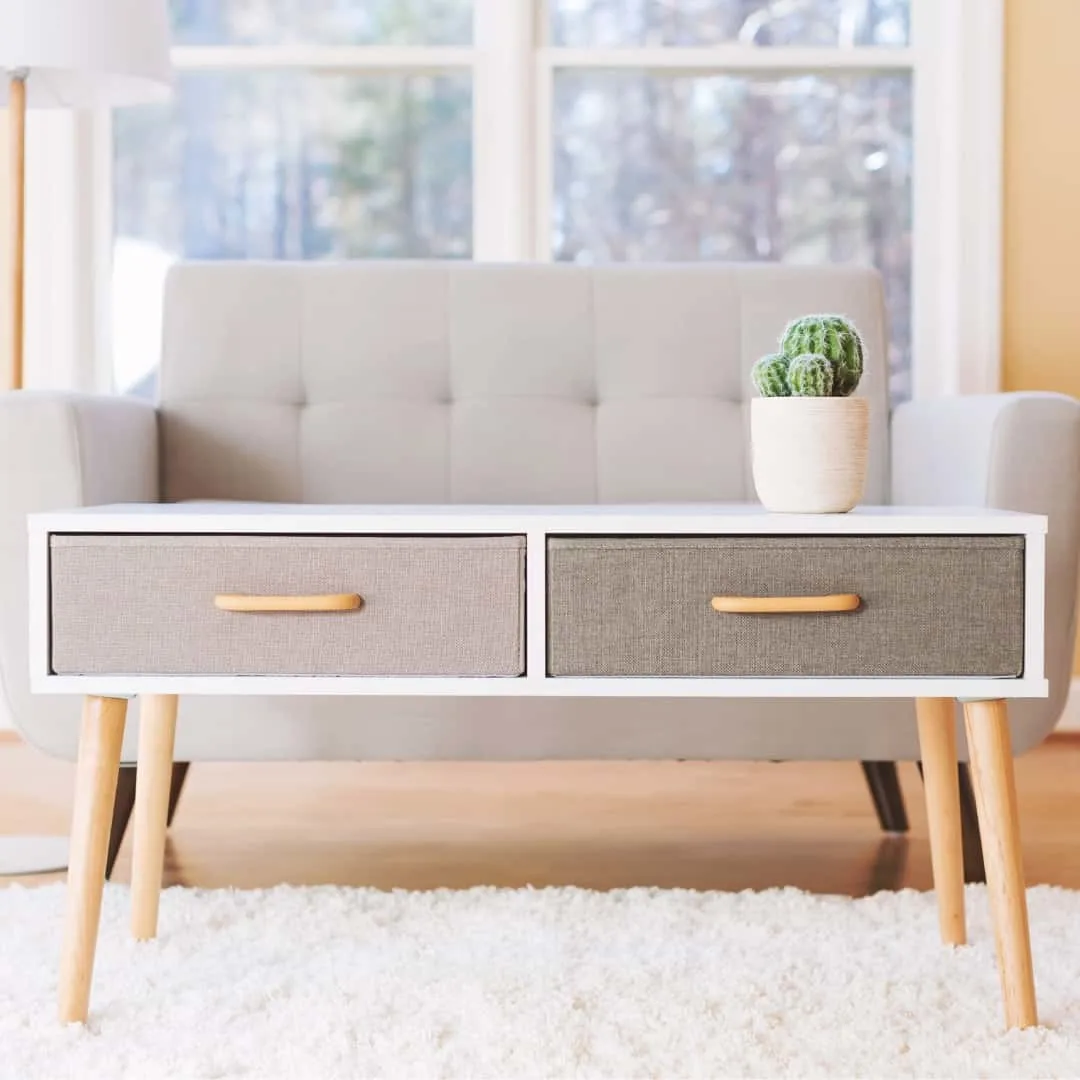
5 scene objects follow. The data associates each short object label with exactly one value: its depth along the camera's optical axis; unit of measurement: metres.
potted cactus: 1.38
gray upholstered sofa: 2.22
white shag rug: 1.27
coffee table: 1.30
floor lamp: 2.21
